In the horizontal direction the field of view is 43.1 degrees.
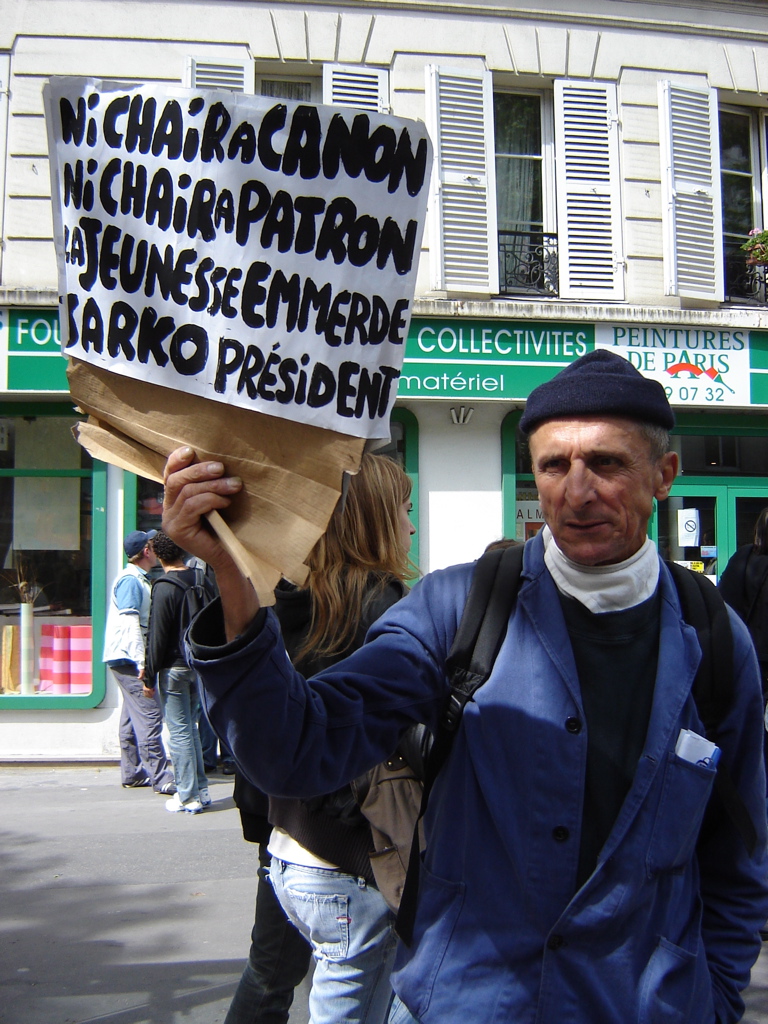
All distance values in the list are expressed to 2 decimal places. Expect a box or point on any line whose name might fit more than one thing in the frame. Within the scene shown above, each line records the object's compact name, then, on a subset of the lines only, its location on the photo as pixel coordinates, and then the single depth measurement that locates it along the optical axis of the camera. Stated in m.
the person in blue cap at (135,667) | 7.69
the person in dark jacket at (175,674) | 6.84
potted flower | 6.20
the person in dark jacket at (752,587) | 5.07
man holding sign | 1.53
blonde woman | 2.26
